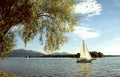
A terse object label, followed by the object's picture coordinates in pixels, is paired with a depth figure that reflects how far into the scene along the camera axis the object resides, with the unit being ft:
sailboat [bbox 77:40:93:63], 172.12
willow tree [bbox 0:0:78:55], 32.92
